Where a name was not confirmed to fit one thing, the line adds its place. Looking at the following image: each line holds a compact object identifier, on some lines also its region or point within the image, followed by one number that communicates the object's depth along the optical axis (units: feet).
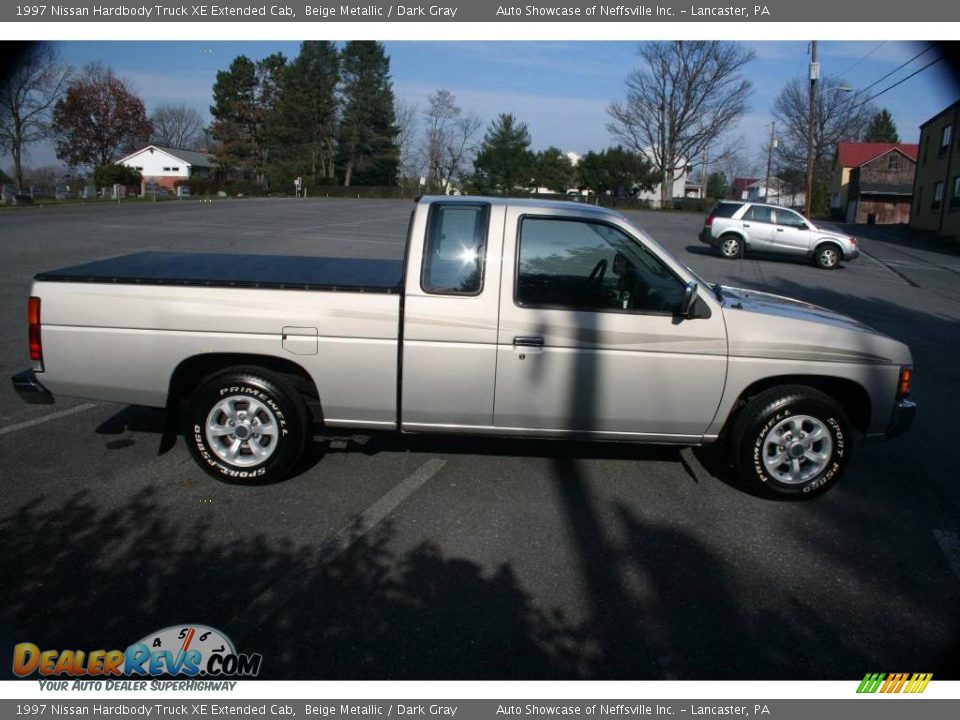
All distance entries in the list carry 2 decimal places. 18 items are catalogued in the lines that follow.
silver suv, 71.41
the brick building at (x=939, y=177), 110.42
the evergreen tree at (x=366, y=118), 235.20
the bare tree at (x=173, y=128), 338.34
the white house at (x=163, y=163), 275.80
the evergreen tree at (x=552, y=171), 220.43
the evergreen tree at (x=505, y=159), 210.59
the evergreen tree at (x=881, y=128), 276.62
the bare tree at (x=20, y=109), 117.50
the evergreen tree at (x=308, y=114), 237.25
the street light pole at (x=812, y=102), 94.12
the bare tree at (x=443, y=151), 255.09
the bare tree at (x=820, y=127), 213.66
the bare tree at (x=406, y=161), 269.89
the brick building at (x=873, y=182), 182.80
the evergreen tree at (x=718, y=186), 273.33
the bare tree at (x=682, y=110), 196.54
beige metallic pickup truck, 14.78
